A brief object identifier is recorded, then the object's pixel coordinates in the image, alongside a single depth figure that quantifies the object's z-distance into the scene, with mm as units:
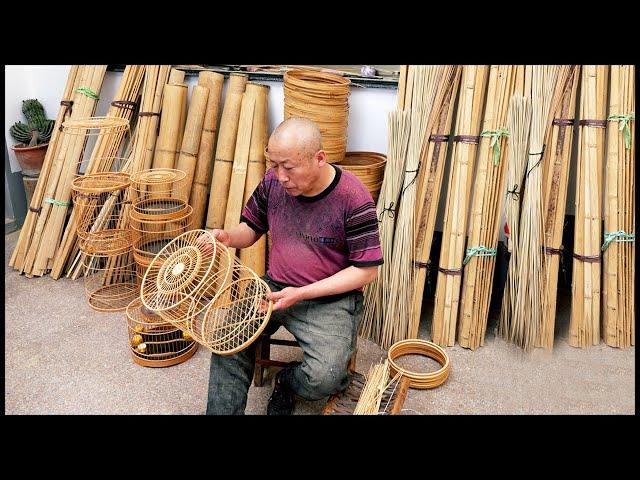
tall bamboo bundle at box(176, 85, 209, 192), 3760
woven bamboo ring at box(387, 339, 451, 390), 2811
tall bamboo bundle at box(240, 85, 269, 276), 3661
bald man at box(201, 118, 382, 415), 2283
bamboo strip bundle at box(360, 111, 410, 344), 3109
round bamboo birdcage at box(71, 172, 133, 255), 3473
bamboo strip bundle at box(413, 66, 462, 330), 3113
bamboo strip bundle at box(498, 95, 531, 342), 3012
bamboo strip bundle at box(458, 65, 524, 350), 3059
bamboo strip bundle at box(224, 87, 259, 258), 3656
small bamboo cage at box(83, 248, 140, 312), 3641
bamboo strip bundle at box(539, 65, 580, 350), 3027
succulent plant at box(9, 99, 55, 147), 4363
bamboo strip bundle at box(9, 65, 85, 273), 3990
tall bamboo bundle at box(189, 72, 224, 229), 3811
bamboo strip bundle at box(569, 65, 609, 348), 2980
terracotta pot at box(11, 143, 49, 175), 4246
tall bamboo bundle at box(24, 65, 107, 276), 3943
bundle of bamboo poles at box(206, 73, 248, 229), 3717
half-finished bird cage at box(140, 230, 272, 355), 2166
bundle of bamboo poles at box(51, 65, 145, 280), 3887
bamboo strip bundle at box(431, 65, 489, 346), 3061
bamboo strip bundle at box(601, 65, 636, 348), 2955
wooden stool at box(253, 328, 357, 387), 2615
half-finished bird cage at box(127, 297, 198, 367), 2984
